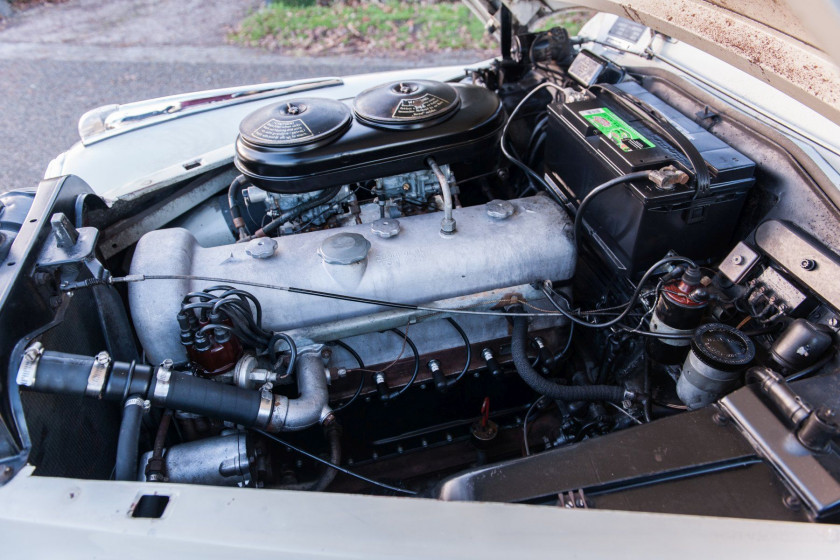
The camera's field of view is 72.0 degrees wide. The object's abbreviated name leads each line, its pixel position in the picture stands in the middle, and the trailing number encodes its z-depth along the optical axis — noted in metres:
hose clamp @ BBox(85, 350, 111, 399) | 1.13
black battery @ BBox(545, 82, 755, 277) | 1.37
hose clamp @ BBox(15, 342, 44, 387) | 1.07
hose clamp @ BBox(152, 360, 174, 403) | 1.19
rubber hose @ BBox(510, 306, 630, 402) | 1.43
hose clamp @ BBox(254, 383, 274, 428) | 1.28
